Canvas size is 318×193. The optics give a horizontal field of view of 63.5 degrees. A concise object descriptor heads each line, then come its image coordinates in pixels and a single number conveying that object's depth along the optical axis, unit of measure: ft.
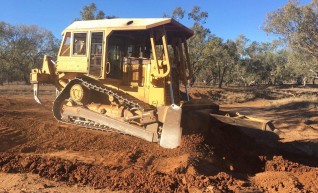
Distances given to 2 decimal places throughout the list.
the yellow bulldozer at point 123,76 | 21.01
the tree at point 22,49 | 101.77
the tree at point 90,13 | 77.36
